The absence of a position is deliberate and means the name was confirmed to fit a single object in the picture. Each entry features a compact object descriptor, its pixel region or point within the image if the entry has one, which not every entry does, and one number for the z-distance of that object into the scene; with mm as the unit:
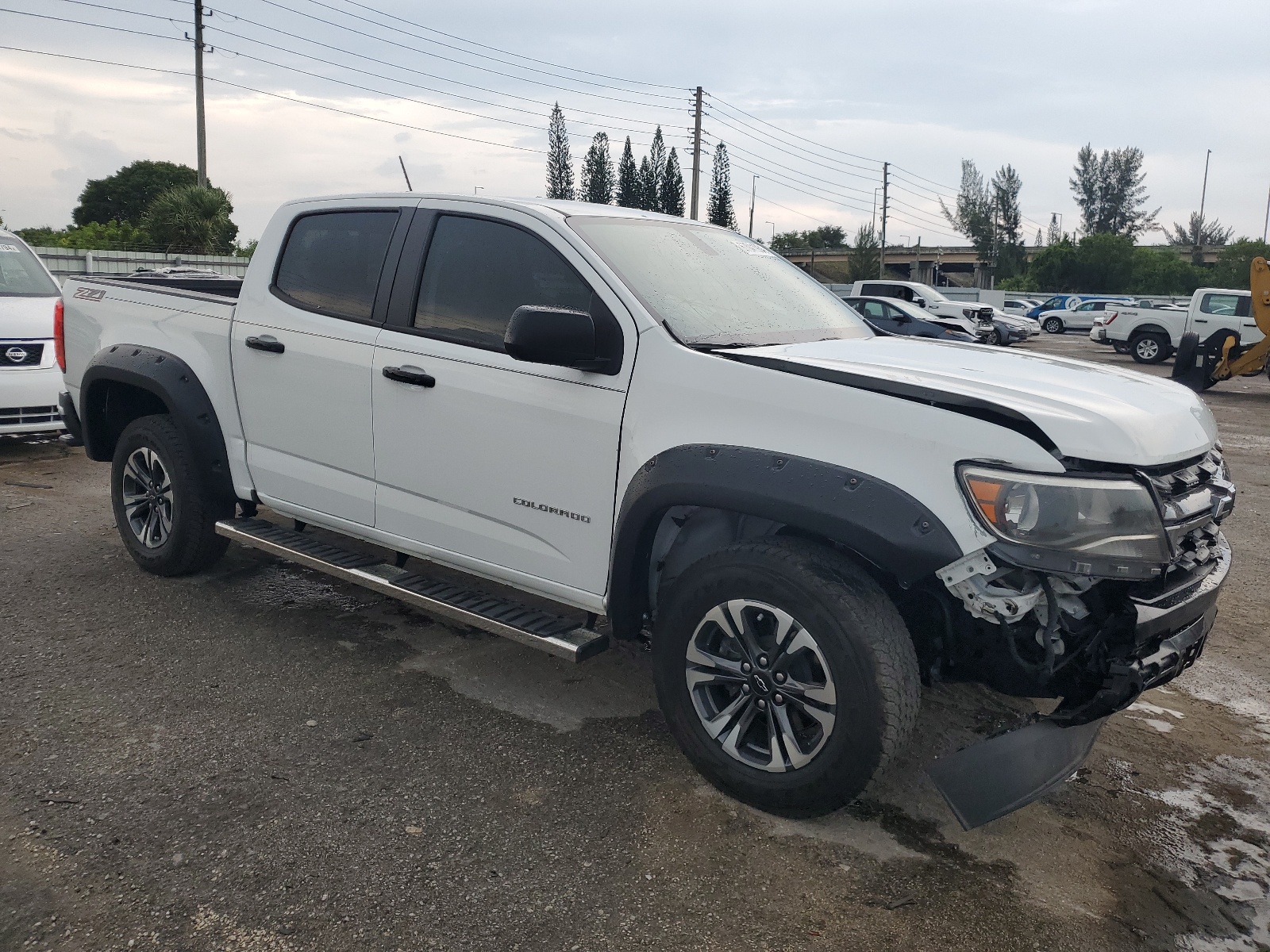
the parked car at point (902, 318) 19891
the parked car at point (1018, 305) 45750
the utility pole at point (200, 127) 32469
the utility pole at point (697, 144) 41781
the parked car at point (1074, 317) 39812
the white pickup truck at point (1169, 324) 20047
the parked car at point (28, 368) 7867
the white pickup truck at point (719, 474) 2652
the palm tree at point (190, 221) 25906
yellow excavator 16734
